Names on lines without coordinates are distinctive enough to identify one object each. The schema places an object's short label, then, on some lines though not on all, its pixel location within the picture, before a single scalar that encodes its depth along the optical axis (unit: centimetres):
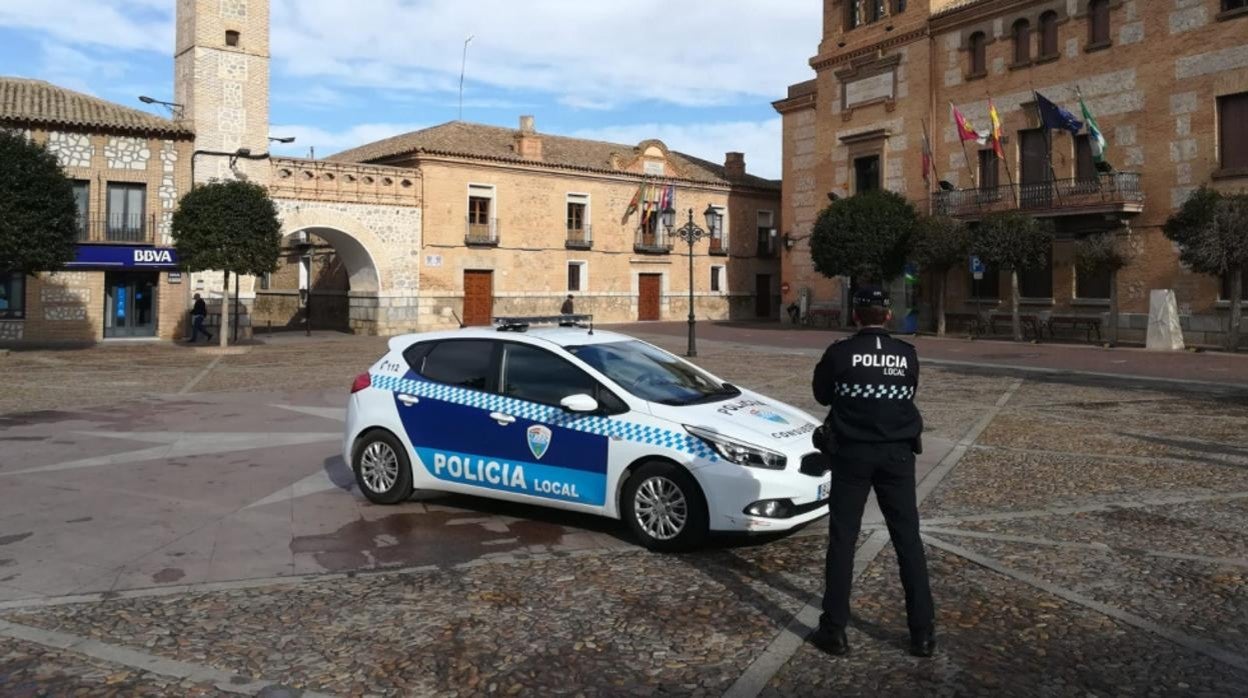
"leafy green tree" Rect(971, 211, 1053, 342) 2616
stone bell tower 2830
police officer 416
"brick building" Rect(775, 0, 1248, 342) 2433
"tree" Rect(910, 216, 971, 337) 2828
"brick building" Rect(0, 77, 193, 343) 2706
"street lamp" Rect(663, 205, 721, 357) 2264
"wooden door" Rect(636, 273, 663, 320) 4244
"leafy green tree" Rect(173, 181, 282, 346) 2355
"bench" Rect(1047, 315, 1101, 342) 2639
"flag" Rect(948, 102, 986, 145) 2842
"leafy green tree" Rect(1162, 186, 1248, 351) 2145
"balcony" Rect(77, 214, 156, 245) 2750
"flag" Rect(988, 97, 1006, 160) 2803
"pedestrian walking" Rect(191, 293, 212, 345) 2731
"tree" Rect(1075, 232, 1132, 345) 2450
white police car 568
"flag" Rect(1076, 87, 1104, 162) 2508
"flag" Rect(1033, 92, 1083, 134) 2591
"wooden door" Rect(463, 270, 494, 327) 3656
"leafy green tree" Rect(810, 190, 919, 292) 3038
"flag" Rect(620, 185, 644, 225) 4134
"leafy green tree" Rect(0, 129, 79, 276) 2095
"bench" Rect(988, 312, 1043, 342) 2747
